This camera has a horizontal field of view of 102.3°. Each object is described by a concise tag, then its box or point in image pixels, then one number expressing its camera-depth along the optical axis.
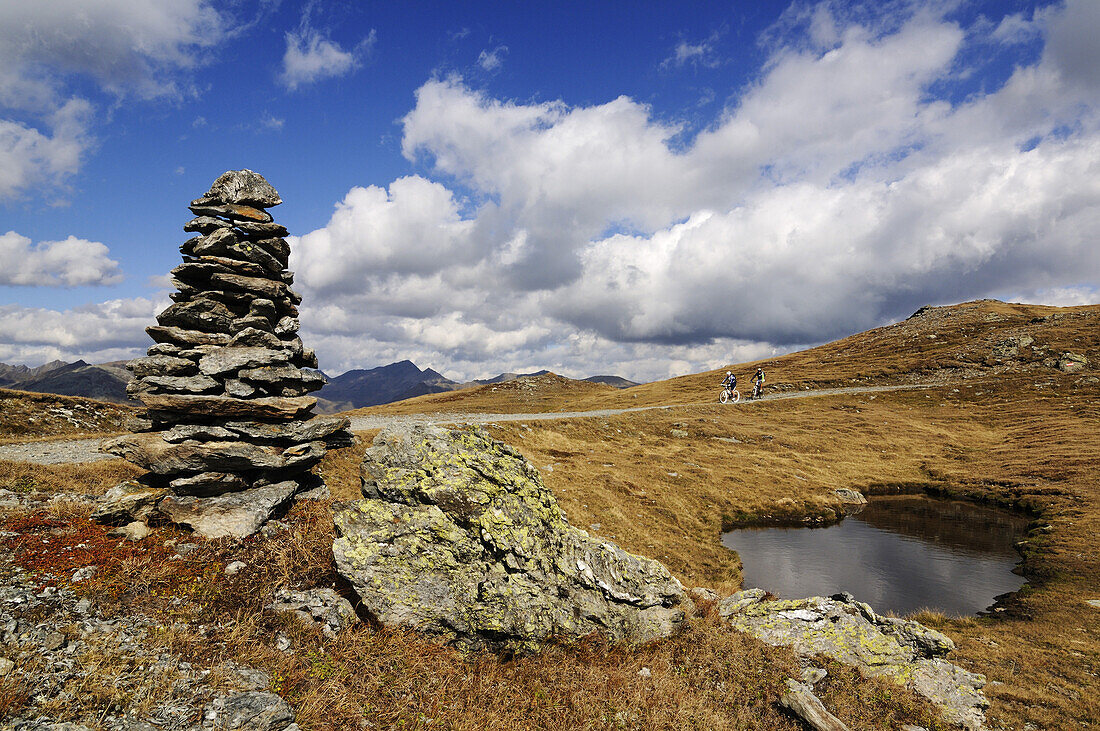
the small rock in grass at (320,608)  10.68
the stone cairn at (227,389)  14.48
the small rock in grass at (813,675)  13.43
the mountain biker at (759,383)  80.50
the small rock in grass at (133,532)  12.31
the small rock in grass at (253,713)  7.60
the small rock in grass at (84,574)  9.81
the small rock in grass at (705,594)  17.86
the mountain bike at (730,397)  80.69
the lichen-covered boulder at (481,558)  11.67
